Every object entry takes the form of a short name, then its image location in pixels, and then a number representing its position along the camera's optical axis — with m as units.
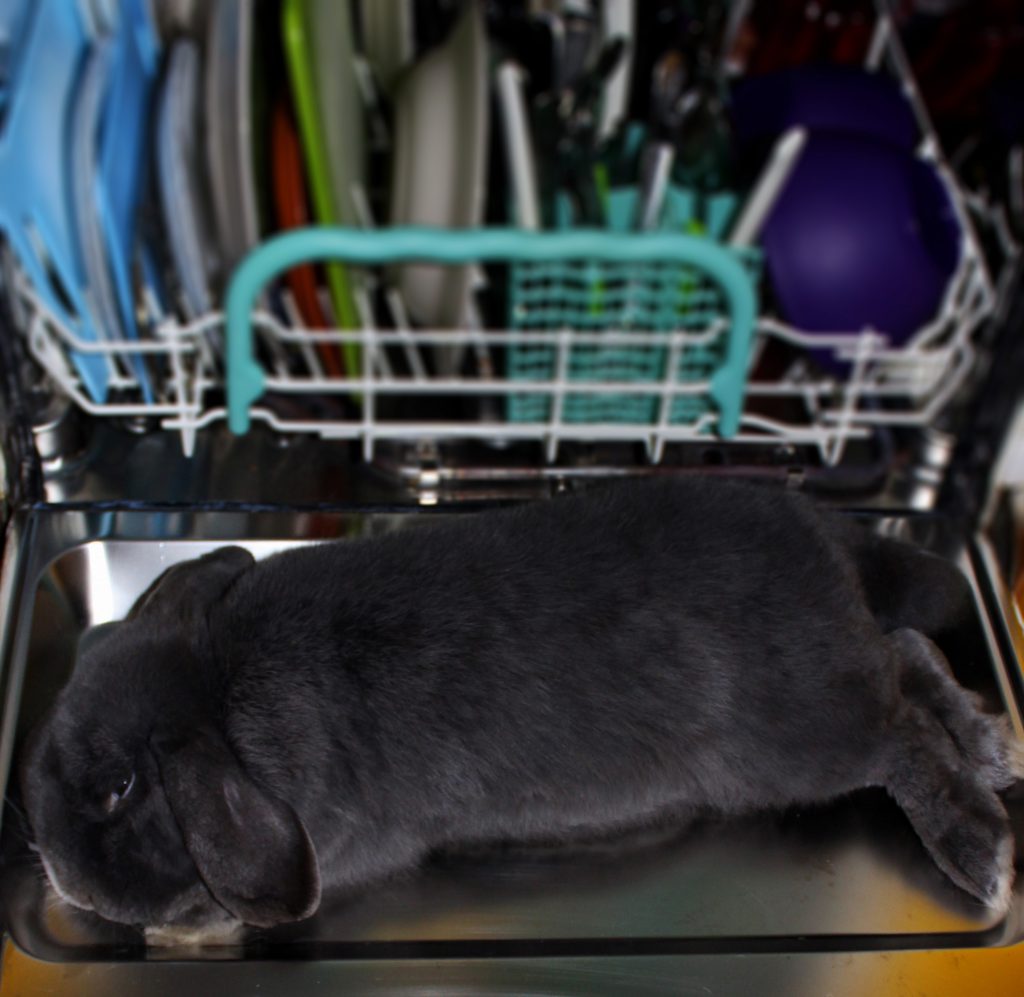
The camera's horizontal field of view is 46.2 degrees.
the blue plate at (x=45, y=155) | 0.84
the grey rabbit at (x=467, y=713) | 0.85
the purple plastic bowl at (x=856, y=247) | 1.01
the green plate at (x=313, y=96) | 0.90
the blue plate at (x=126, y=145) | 0.93
